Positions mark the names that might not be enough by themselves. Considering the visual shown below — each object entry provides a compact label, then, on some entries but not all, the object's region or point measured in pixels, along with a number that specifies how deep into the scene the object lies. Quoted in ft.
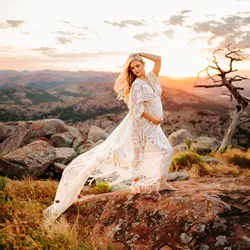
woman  16.20
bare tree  52.75
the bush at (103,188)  23.75
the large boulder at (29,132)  46.42
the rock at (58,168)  34.35
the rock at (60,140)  45.91
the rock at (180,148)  45.59
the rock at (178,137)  65.12
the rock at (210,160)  35.04
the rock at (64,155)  38.37
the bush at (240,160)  37.56
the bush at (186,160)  33.27
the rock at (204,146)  50.40
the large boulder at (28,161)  30.96
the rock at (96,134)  66.54
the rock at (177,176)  27.45
